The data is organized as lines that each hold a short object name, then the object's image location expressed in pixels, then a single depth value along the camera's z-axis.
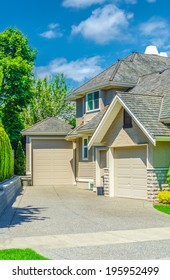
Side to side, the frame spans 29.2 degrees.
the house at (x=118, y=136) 14.61
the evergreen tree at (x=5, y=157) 15.84
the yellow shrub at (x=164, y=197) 13.67
